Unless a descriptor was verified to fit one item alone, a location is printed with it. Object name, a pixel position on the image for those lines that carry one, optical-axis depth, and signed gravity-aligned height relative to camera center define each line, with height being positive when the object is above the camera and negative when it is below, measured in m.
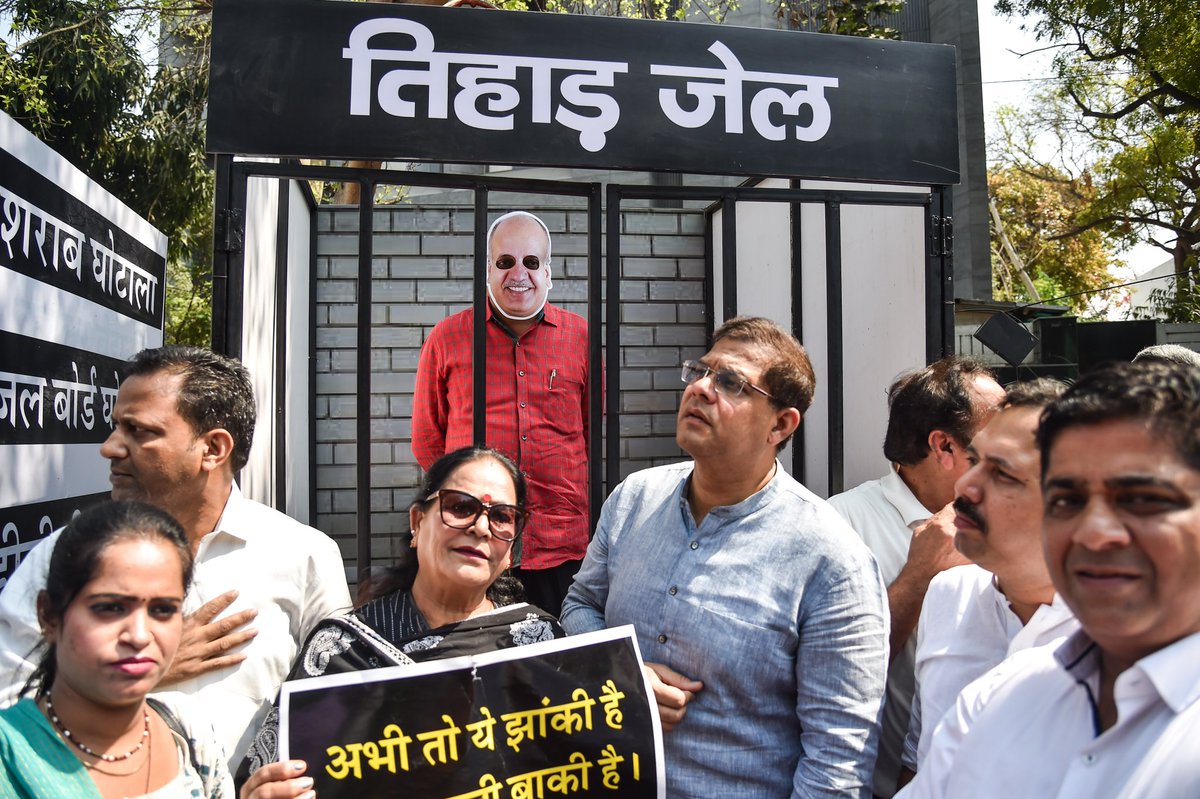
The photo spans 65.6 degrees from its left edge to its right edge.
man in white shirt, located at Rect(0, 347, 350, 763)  2.11 -0.29
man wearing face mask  3.91 +0.20
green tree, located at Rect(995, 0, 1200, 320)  13.95 +5.74
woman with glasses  2.00 -0.38
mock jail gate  3.04 +1.03
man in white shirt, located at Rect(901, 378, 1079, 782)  1.93 -0.32
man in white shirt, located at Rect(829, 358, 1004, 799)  2.51 -0.19
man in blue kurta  2.05 -0.41
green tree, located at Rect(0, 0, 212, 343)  10.40 +3.90
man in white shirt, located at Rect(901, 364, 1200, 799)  1.20 -0.22
